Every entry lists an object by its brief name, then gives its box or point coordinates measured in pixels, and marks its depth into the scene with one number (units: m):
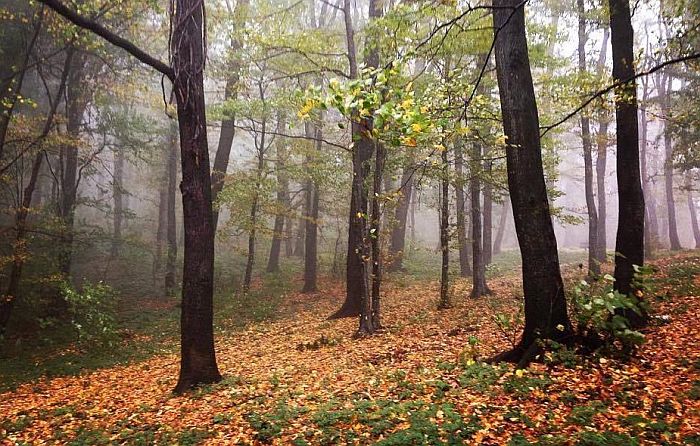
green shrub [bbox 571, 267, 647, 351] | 5.46
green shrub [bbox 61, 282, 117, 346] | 10.46
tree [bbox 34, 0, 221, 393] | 6.95
